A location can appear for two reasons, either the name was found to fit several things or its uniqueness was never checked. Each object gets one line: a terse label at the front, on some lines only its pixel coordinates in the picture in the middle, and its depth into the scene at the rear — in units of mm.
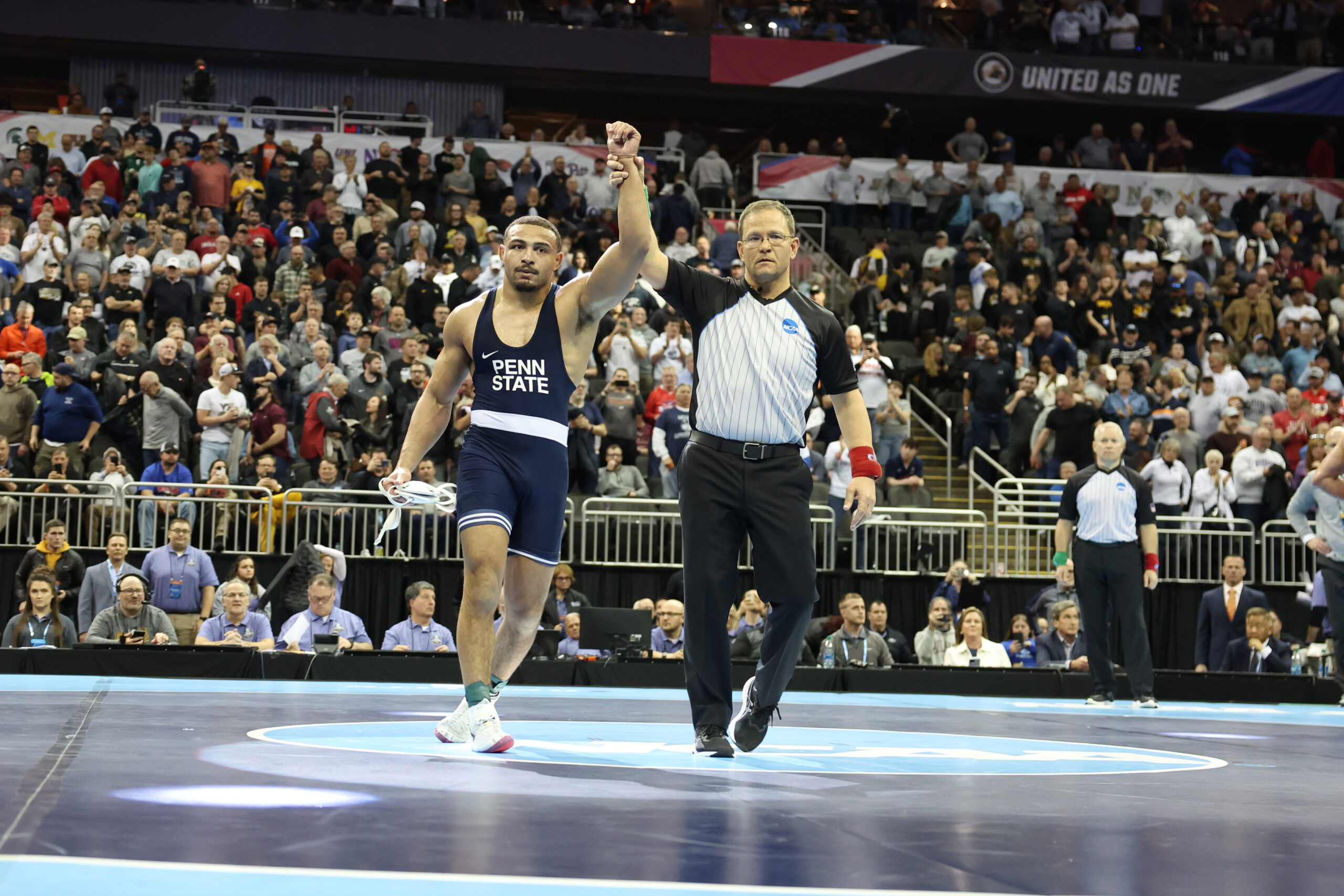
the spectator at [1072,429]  15695
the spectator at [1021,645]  12570
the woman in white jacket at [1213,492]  15148
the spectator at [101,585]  11352
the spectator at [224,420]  13695
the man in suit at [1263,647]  12383
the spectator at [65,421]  13312
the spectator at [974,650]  12023
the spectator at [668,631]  11742
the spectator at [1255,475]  15047
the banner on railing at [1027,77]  24703
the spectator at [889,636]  12430
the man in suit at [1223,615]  13008
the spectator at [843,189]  22219
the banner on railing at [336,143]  19359
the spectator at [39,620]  10750
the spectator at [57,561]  11844
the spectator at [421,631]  11227
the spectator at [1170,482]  14922
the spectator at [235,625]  10805
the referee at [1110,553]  9781
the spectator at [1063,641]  12234
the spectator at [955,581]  13336
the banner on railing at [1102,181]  22406
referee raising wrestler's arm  5047
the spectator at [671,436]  14445
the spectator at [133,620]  10758
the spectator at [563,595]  12258
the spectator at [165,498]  12633
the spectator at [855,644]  11891
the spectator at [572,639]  11531
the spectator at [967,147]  23609
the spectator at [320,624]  11047
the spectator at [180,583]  11719
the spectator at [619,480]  14156
